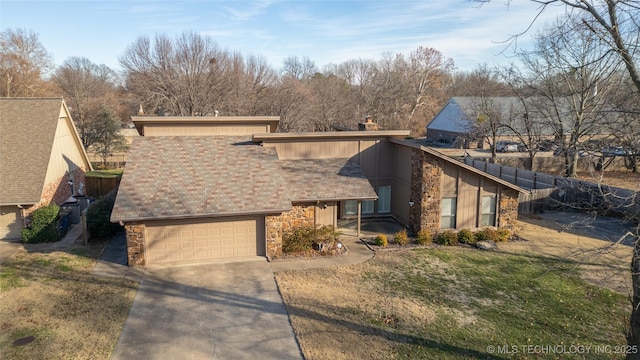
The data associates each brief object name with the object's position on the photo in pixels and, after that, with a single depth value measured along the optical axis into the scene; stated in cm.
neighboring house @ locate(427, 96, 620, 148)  3412
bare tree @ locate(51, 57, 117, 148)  4262
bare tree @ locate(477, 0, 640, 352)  825
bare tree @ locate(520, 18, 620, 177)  2897
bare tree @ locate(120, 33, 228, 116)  4075
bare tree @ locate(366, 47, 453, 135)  6769
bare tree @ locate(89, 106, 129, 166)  4006
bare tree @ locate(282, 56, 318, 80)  7294
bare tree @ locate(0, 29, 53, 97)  4412
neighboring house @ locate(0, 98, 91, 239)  1867
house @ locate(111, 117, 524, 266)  1600
